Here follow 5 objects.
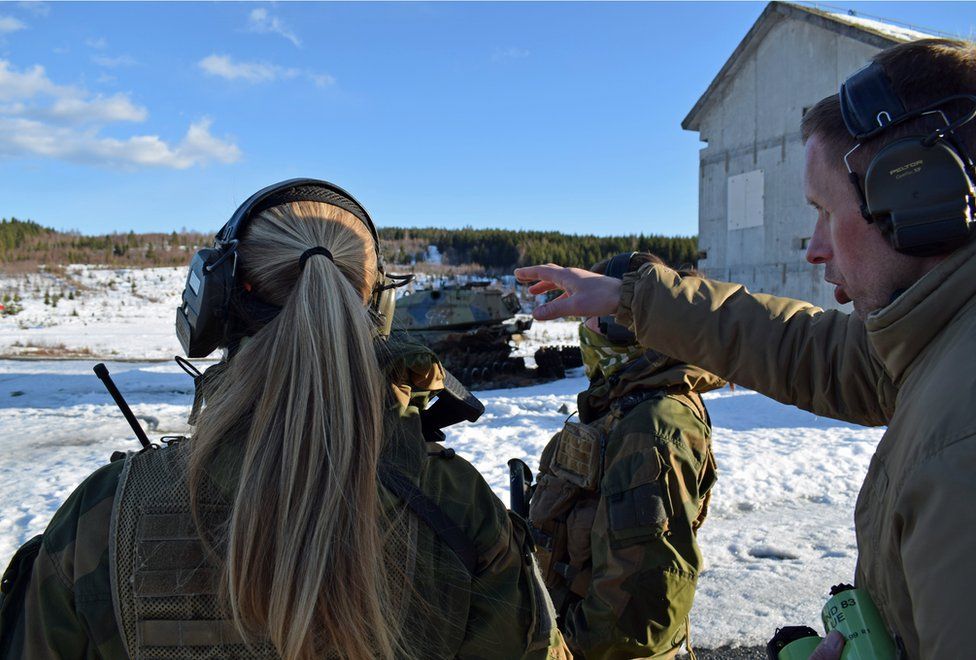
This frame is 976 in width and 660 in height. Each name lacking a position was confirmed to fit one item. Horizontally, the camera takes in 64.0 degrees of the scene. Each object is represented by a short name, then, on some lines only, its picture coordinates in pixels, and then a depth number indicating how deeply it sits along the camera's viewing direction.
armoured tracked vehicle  17.80
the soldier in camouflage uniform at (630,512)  2.69
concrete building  18.34
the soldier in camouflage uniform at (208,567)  1.38
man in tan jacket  1.02
